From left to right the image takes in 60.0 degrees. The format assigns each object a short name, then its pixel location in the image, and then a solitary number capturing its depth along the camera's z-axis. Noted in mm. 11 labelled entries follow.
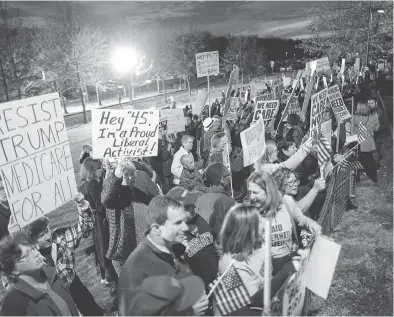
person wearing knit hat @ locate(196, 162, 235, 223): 3756
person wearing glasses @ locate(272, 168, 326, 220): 4004
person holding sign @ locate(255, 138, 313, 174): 4945
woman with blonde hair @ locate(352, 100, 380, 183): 7734
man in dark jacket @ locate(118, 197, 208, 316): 2369
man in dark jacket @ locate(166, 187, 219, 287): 3412
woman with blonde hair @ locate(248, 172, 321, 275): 3428
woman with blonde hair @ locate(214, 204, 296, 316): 2754
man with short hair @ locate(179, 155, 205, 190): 5368
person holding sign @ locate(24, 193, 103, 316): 3191
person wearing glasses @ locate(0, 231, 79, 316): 2434
